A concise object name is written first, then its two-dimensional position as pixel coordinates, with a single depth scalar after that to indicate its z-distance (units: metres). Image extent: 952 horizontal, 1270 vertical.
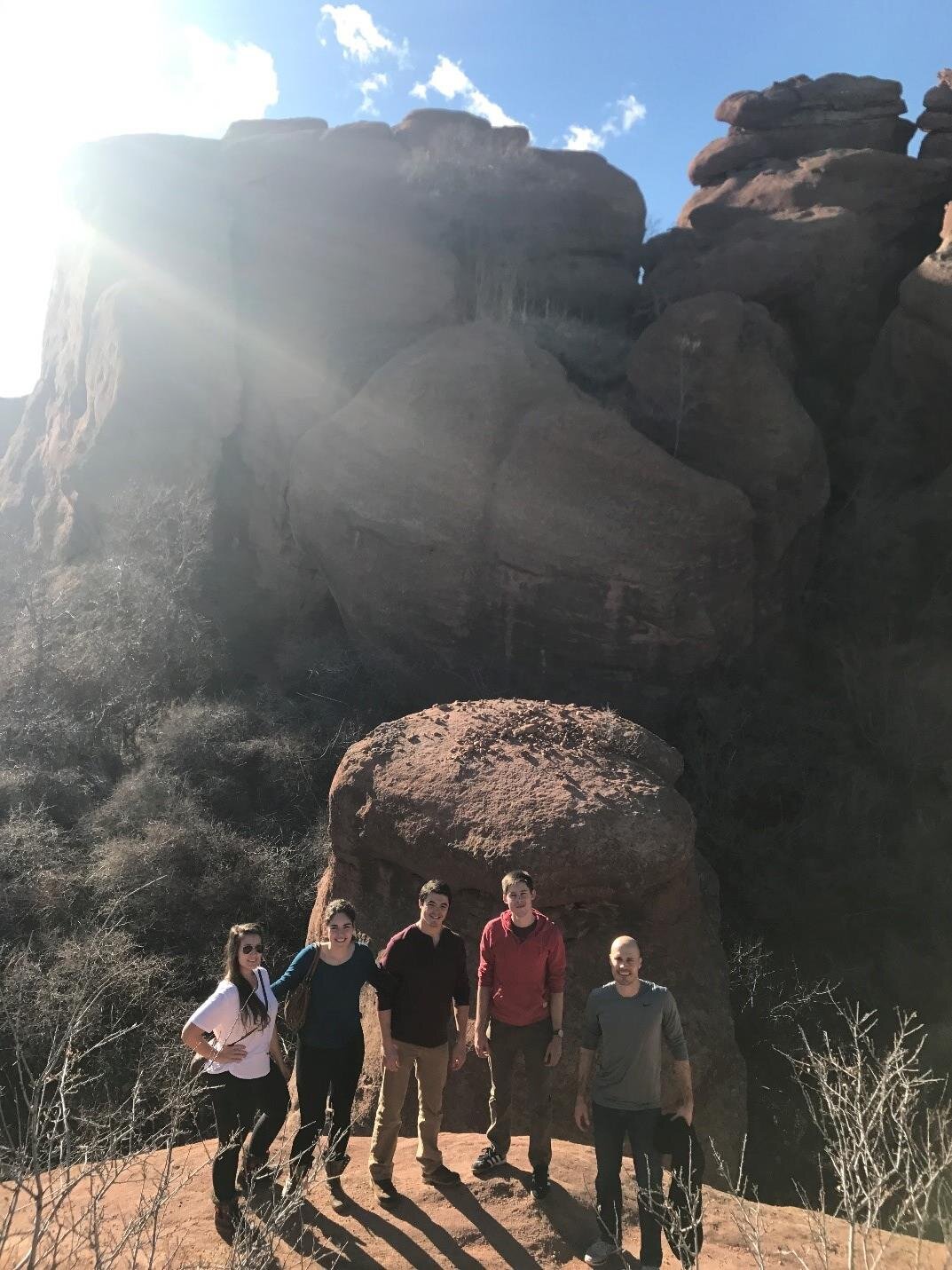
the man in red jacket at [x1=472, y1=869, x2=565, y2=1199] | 3.36
